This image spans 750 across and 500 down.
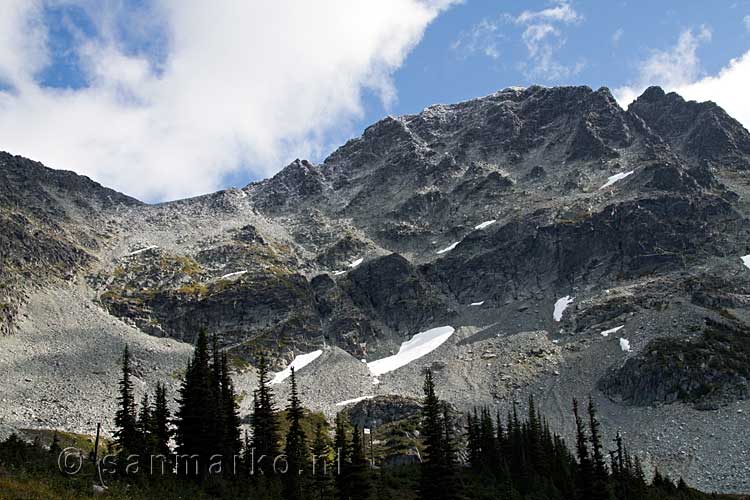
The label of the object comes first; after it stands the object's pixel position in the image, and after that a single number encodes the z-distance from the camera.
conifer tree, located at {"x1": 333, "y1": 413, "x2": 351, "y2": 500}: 52.69
